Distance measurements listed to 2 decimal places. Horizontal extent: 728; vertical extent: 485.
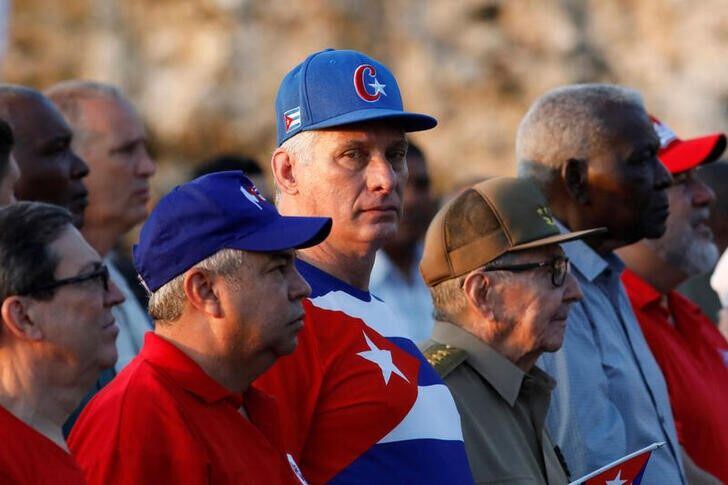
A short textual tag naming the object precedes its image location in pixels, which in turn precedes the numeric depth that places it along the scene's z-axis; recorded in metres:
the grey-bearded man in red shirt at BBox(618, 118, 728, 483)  9.73
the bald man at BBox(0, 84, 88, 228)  9.82
